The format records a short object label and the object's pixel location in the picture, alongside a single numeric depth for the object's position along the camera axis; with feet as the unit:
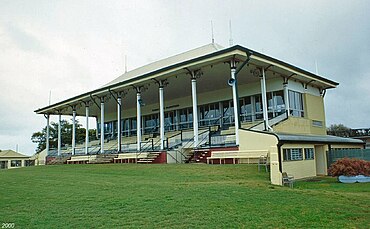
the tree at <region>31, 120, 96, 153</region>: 197.16
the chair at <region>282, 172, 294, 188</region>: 42.98
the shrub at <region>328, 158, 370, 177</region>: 50.72
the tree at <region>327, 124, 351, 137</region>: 131.15
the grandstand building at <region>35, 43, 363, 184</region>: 60.07
